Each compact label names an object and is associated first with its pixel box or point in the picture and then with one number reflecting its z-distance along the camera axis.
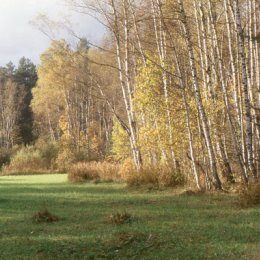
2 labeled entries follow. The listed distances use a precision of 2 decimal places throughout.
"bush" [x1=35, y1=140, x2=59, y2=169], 38.41
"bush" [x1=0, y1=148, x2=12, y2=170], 40.58
